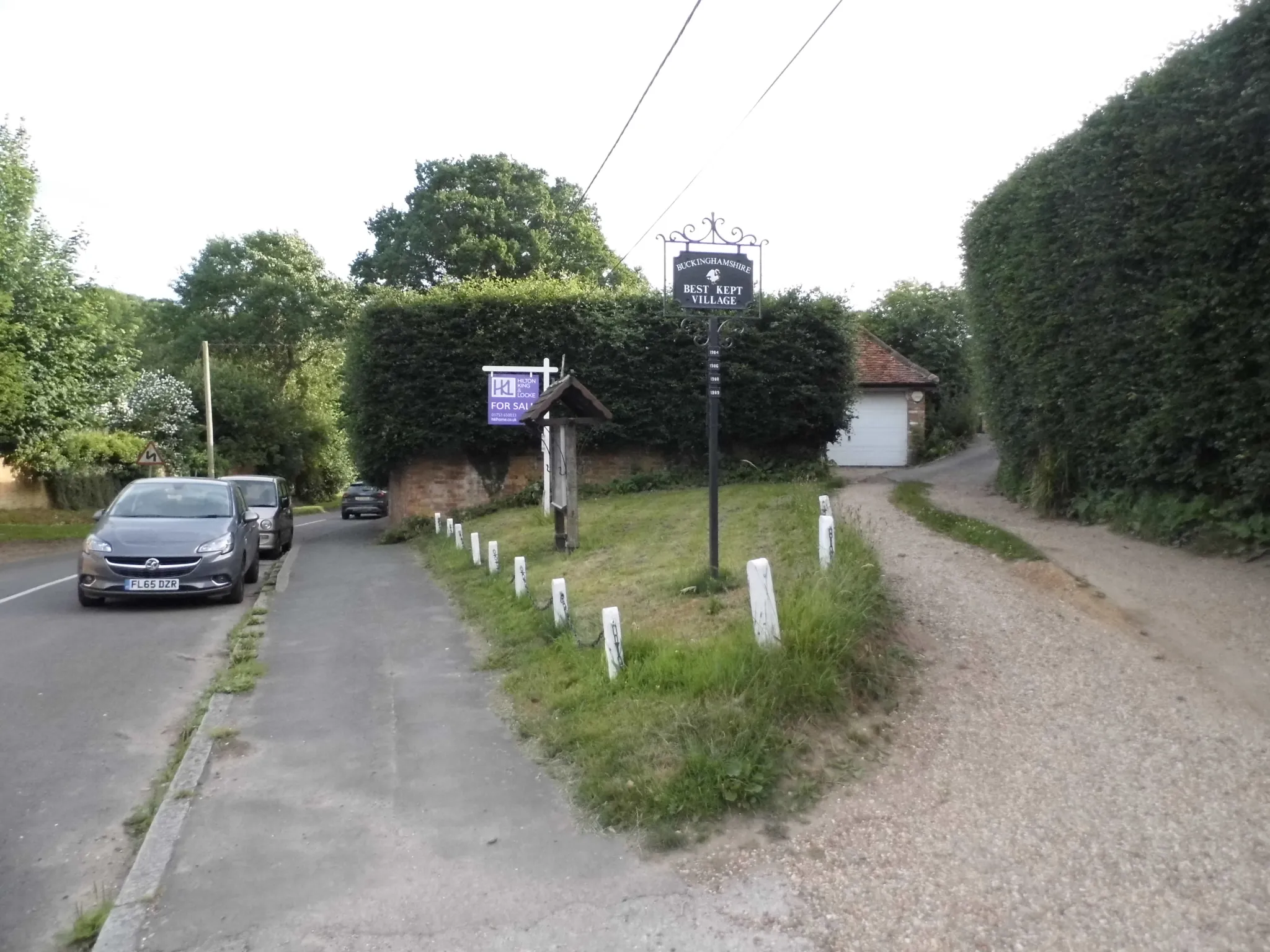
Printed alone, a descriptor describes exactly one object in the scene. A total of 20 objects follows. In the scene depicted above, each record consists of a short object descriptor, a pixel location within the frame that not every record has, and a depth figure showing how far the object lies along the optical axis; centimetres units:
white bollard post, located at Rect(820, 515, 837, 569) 827
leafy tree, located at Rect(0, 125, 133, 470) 2258
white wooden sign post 1769
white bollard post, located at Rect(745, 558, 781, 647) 611
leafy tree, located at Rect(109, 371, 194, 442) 3997
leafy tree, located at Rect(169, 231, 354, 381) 4881
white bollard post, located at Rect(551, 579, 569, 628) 849
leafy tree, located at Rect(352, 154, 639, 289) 3897
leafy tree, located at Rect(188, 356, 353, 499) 4512
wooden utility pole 3741
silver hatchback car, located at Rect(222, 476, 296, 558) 1914
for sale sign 2098
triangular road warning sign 2902
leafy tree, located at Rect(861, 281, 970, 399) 3091
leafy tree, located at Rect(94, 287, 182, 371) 4941
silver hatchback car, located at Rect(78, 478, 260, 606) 1127
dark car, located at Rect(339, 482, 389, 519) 3772
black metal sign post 856
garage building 2611
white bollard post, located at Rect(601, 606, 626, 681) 660
